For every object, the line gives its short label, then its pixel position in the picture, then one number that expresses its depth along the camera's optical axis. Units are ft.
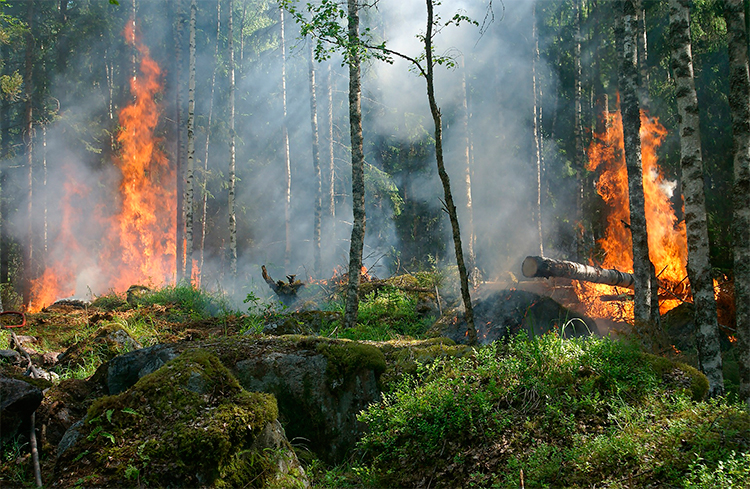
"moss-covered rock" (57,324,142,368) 21.06
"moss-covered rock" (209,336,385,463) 16.60
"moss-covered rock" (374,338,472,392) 17.25
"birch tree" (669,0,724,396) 20.02
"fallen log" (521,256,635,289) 31.91
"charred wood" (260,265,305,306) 44.24
